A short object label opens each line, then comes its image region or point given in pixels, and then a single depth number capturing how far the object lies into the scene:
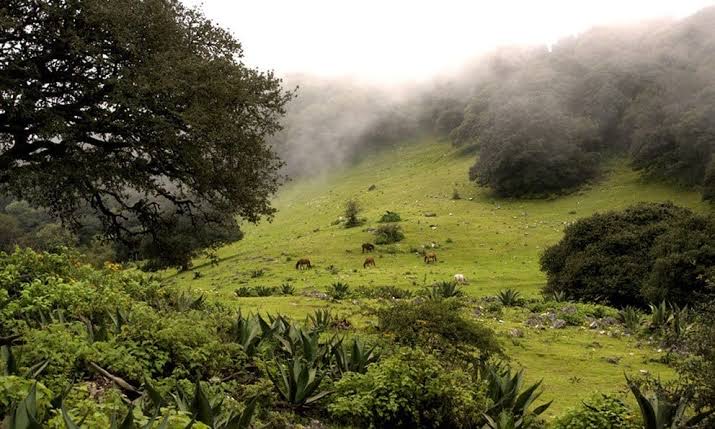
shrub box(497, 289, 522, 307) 23.36
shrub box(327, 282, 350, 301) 22.95
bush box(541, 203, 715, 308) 21.64
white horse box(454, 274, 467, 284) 30.05
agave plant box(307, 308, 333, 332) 12.32
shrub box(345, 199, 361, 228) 47.66
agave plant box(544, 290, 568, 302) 24.56
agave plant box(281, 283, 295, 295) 25.50
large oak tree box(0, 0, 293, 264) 11.79
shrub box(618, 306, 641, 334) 18.22
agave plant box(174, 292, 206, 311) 13.16
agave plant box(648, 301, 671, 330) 17.73
